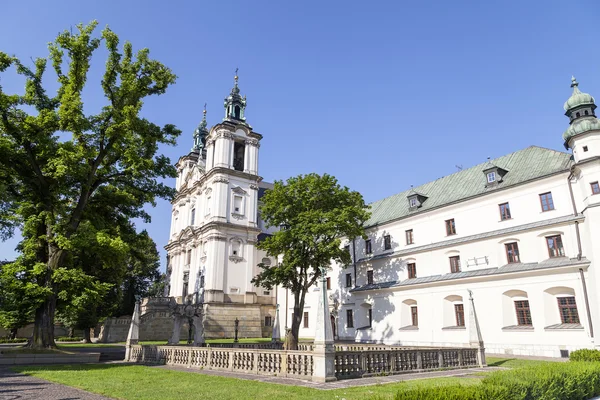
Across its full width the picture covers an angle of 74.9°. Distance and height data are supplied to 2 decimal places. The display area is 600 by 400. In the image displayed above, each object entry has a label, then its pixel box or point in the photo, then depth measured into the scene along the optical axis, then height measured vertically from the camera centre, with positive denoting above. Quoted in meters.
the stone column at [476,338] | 16.53 -0.88
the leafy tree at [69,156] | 19.00 +8.07
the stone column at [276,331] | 27.21 -0.91
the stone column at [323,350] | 11.87 -0.96
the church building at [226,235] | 42.62 +9.55
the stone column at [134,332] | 20.48 -0.70
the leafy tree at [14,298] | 17.89 +0.92
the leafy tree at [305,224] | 26.70 +6.17
